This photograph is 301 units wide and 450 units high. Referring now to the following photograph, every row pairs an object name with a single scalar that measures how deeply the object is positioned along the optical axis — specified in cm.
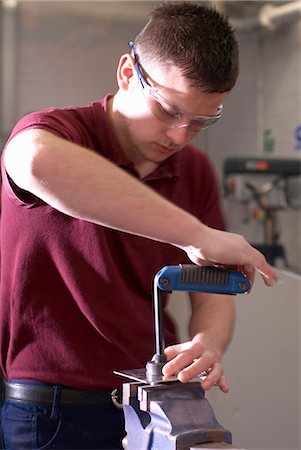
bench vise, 143
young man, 166
